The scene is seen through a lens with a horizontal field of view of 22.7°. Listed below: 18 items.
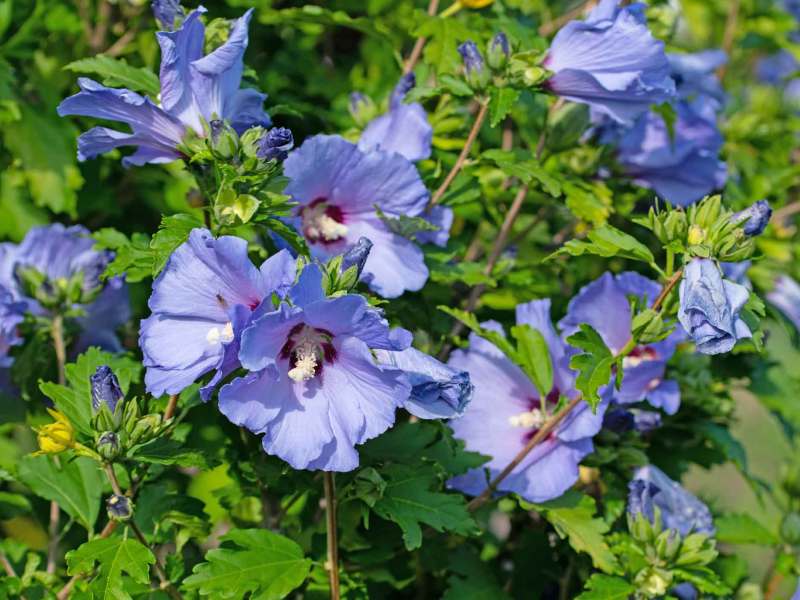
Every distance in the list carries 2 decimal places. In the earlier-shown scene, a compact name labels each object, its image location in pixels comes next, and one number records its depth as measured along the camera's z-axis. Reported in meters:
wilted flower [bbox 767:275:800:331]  1.30
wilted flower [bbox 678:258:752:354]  0.94
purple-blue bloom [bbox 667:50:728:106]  1.24
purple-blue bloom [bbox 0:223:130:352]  1.13
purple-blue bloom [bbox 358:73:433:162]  1.07
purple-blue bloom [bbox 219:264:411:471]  0.90
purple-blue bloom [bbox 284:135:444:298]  1.01
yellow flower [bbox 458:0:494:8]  1.17
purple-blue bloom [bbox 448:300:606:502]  1.06
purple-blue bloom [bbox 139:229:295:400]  0.91
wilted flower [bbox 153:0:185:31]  1.00
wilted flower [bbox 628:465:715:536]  1.05
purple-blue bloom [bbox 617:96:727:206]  1.20
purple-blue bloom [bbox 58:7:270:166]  0.96
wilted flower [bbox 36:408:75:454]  0.94
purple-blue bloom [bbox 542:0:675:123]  1.04
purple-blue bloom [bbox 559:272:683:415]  1.09
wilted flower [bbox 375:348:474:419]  0.93
